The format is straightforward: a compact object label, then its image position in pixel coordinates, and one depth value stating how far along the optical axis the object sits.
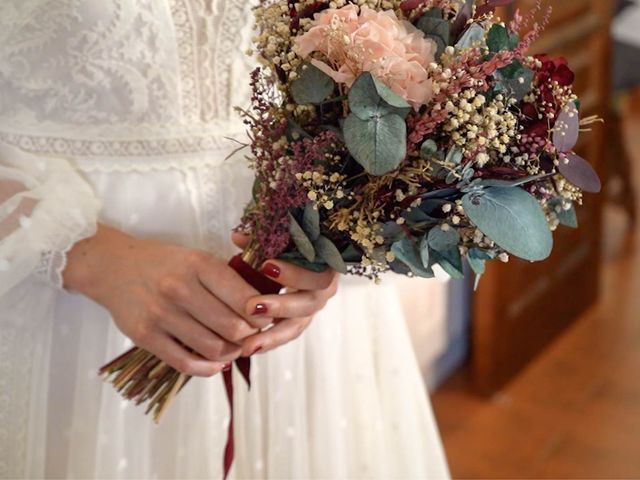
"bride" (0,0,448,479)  0.89
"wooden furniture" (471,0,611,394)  2.48
